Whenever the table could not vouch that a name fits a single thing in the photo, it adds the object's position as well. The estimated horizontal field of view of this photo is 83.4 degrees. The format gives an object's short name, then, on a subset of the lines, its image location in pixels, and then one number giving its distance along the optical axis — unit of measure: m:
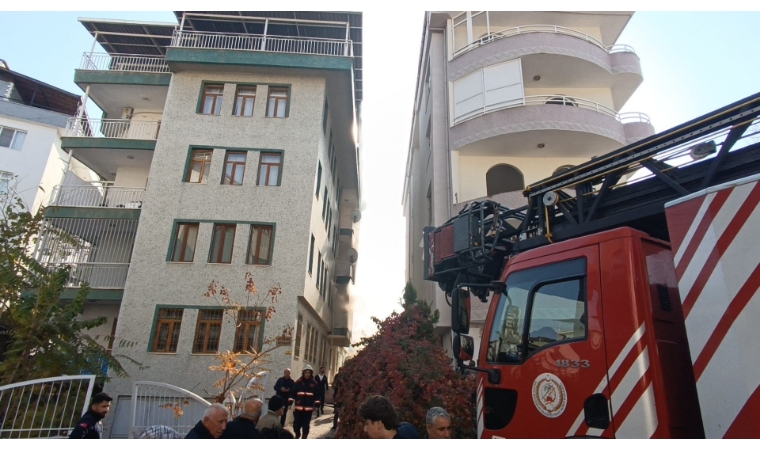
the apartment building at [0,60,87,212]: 25.41
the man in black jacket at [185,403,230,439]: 3.92
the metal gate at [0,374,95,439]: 5.77
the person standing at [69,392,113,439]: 4.61
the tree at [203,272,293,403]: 11.75
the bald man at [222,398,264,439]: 3.93
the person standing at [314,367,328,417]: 11.25
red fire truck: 2.73
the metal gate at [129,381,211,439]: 6.47
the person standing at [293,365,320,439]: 9.21
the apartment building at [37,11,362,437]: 12.88
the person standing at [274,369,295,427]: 9.59
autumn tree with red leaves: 6.47
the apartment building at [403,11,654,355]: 13.60
